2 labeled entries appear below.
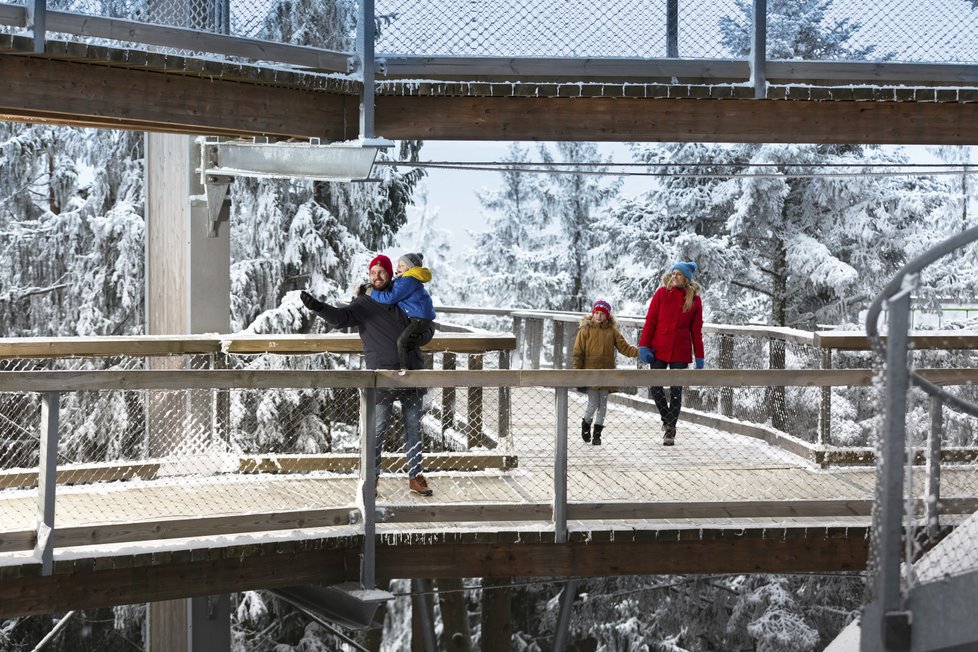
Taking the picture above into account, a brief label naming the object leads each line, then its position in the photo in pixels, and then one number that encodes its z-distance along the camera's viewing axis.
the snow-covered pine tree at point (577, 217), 31.78
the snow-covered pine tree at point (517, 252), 32.28
